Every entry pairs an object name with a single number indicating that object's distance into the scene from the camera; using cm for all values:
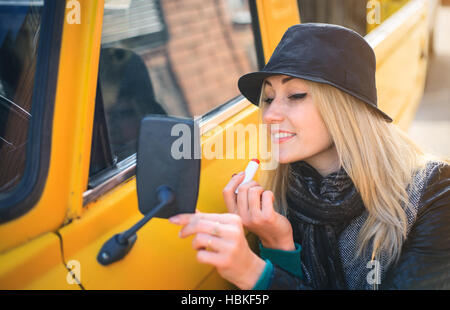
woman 138
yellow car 104
